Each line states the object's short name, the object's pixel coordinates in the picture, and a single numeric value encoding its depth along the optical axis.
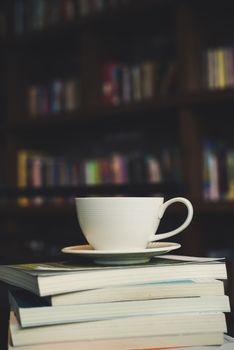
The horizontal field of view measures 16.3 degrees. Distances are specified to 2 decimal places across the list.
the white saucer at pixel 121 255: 0.89
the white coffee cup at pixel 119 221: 0.92
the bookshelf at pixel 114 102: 3.16
